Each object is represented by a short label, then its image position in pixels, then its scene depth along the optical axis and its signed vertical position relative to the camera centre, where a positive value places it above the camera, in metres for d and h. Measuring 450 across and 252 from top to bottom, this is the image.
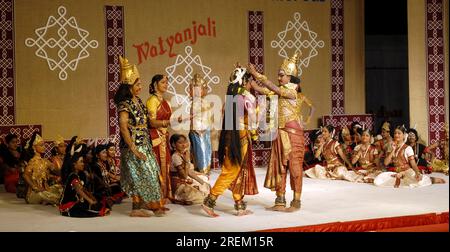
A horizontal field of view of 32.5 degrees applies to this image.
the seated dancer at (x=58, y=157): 8.50 -0.31
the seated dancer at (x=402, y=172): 8.98 -0.53
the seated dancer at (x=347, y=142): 10.20 -0.20
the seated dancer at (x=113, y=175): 7.96 -0.48
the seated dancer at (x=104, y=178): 7.59 -0.50
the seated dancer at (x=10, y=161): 9.11 -0.38
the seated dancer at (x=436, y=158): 10.31 -0.42
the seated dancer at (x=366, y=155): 9.79 -0.36
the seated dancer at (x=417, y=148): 9.89 -0.30
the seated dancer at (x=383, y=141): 9.84 -0.19
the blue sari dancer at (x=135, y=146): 6.84 -0.15
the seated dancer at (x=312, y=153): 10.41 -0.36
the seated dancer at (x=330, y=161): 9.78 -0.44
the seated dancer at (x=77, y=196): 7.11 -0.62
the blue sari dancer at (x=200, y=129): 9.88 -0.01
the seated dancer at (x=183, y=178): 7.76 -0.51
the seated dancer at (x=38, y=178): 7.99 -0.51
